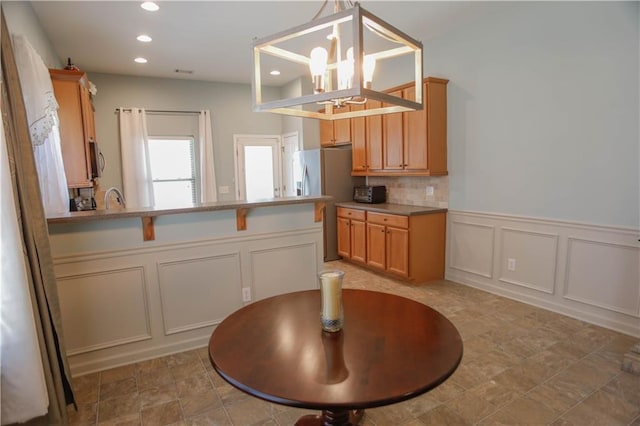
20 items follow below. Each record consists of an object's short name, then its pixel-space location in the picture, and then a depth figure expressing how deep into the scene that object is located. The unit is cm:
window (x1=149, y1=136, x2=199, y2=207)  597
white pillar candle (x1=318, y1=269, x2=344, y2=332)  153
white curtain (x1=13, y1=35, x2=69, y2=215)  253
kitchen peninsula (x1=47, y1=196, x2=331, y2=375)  248
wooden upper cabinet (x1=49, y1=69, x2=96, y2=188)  349
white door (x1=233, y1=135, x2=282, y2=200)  648
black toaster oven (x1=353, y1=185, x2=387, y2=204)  502
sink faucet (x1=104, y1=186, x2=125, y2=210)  310
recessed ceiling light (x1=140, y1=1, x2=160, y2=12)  327
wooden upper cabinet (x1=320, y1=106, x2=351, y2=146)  542
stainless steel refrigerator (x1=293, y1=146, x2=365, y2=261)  530
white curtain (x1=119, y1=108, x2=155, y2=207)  559
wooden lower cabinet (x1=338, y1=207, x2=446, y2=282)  418
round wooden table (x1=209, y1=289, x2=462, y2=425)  117
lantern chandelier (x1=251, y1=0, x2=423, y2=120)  147
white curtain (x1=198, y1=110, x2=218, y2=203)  609
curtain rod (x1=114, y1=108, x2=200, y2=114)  580
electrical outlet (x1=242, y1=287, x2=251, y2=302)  302
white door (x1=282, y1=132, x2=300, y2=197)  652
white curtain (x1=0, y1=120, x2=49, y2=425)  162
